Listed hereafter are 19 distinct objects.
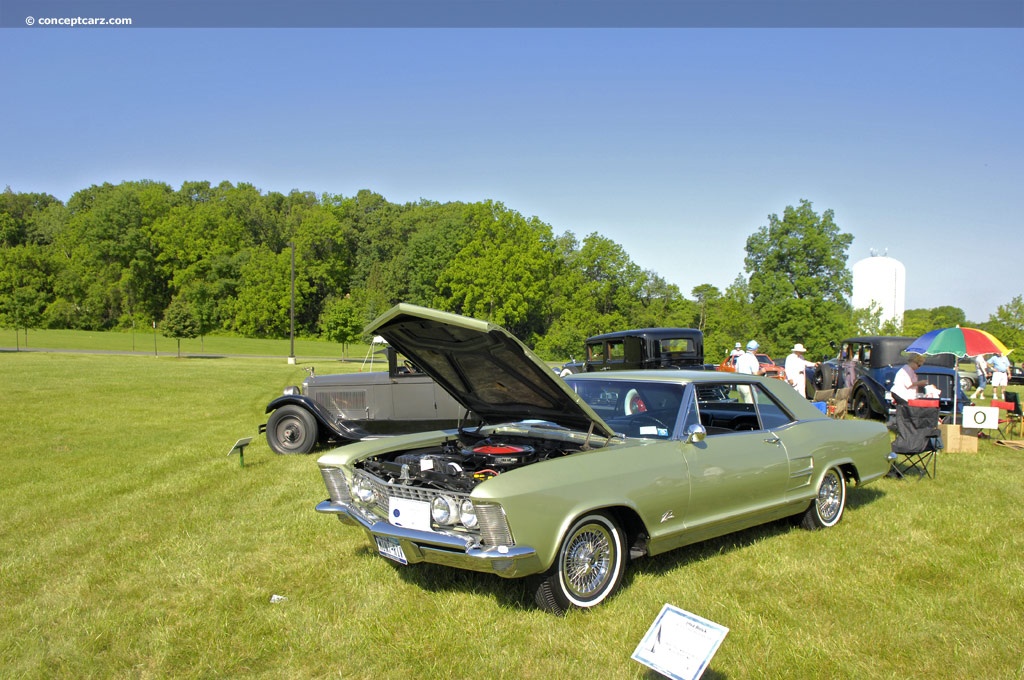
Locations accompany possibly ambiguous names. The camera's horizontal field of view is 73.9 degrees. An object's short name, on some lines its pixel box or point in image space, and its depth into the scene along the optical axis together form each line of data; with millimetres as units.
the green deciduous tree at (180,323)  39438
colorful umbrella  10797
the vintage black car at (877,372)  12320
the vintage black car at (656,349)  15094
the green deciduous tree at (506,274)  48469
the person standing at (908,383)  7859
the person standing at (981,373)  17225
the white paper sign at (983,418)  9591
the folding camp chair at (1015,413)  11094
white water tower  56656
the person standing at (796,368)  12359
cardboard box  9516
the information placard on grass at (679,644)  2826
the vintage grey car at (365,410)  9773
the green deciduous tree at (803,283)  41406
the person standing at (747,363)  12734
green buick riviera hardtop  3793
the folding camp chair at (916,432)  7410
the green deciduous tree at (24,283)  42875
